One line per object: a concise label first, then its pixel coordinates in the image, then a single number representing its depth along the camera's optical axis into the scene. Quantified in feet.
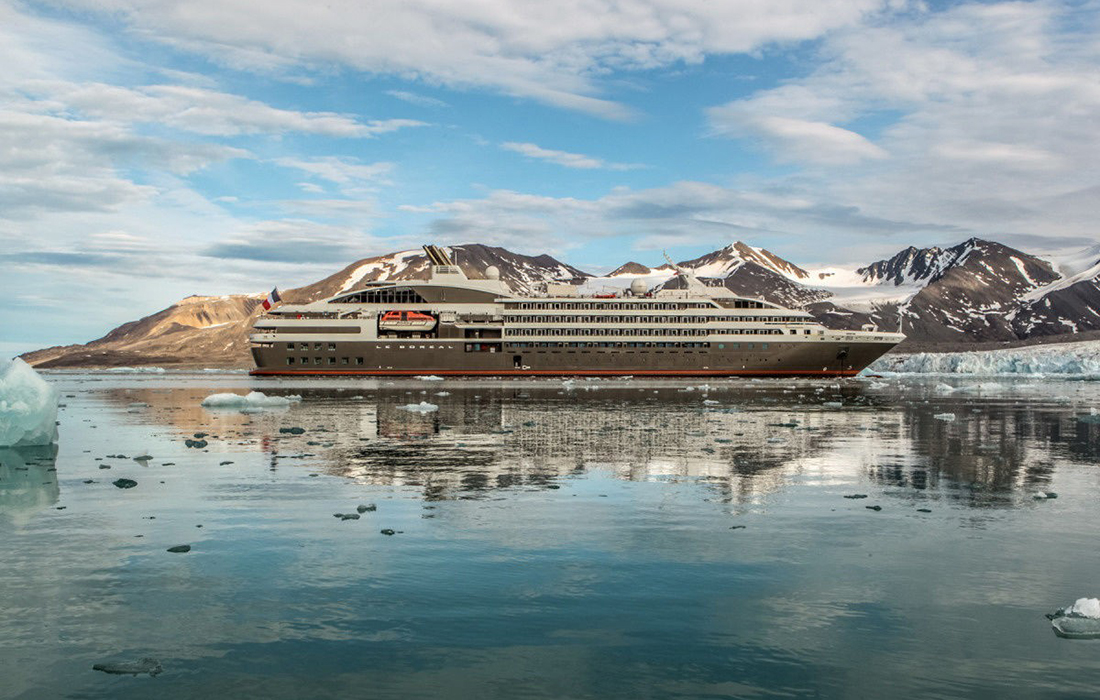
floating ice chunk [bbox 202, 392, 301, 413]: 139.03
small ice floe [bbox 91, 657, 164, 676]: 23.79
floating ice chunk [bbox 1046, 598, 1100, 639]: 26.94
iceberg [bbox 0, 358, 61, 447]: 75.41
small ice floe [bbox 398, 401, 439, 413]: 127.44
